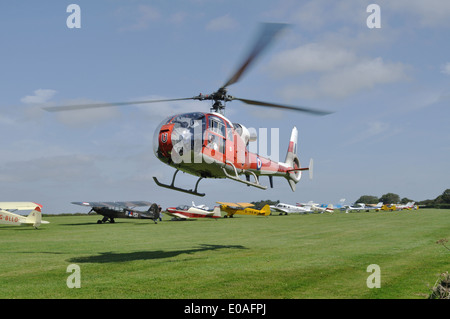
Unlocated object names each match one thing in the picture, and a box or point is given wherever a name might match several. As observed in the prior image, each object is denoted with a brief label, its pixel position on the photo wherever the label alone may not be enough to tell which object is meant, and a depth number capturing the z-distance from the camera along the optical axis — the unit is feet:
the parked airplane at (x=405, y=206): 376.29
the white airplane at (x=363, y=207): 350.76
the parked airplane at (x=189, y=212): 176.35
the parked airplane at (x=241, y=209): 209.46
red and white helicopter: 48.14
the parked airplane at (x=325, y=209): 310.78
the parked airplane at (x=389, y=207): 349.82
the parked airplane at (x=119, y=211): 158.10
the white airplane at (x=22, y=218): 131.44
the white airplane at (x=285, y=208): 259.80
